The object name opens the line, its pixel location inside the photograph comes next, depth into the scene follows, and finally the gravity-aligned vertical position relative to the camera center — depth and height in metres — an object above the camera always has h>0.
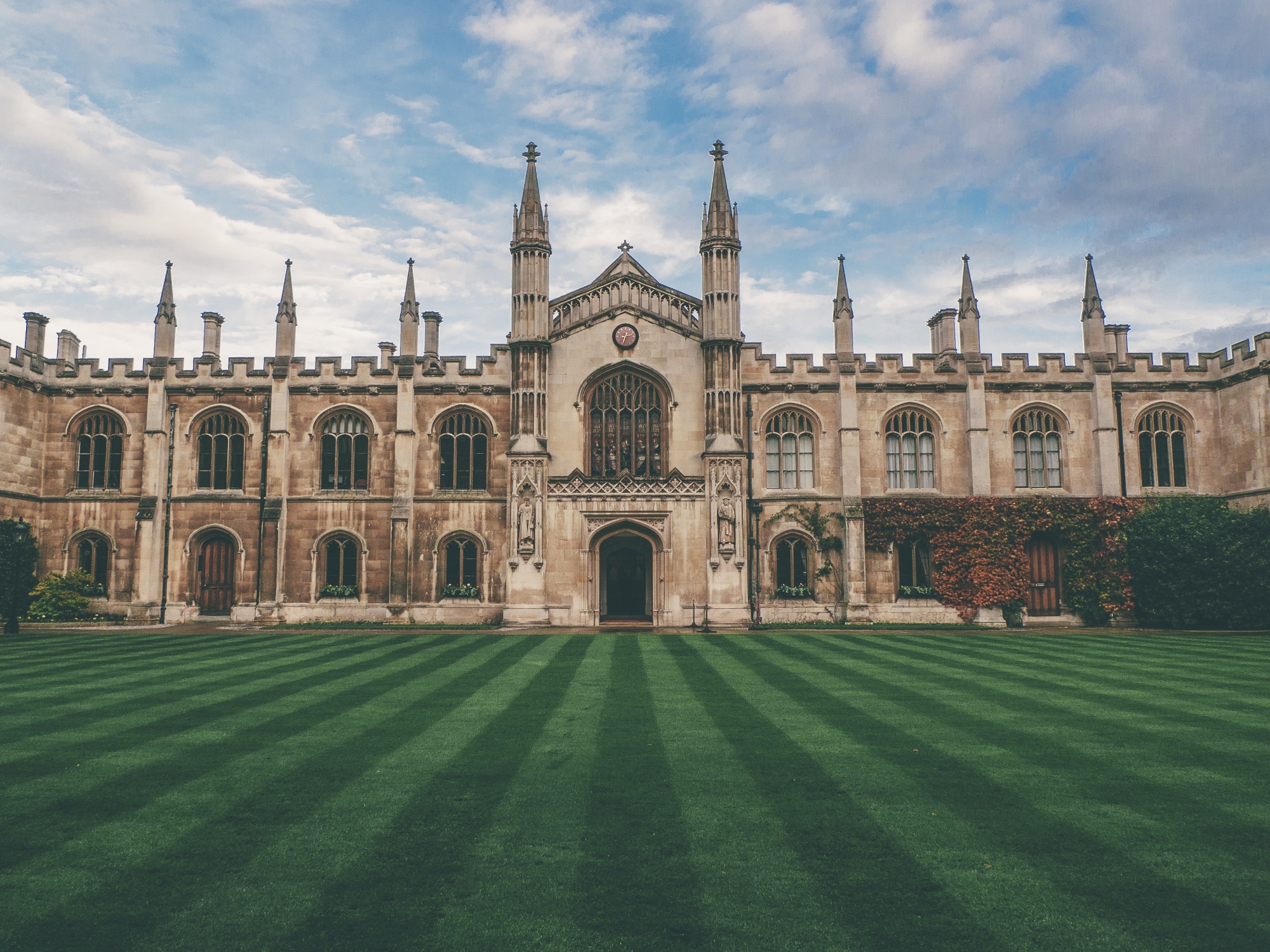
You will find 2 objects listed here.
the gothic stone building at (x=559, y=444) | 29.30 +4.60
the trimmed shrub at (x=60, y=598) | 28.45 -1.08
